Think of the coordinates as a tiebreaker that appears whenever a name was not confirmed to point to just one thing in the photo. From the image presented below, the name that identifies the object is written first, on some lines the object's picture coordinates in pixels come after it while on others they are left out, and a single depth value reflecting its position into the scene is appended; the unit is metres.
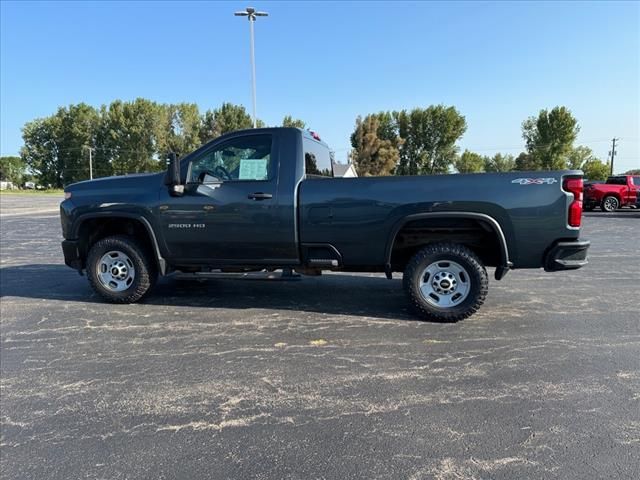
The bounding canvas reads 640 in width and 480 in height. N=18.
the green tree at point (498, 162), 93.19
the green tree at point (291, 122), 71.04
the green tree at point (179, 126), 75.00
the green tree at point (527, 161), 52.38
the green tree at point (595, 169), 64.75
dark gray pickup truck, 4.58
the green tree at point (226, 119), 71.12
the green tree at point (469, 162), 86.13
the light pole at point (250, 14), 22.17
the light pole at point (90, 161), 76.59
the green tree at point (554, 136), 49.97
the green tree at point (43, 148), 85.06
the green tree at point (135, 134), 74.50
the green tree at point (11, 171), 130.62
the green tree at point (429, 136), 68.94
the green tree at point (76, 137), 82.00
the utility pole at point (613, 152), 69.50
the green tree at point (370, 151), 53.41
